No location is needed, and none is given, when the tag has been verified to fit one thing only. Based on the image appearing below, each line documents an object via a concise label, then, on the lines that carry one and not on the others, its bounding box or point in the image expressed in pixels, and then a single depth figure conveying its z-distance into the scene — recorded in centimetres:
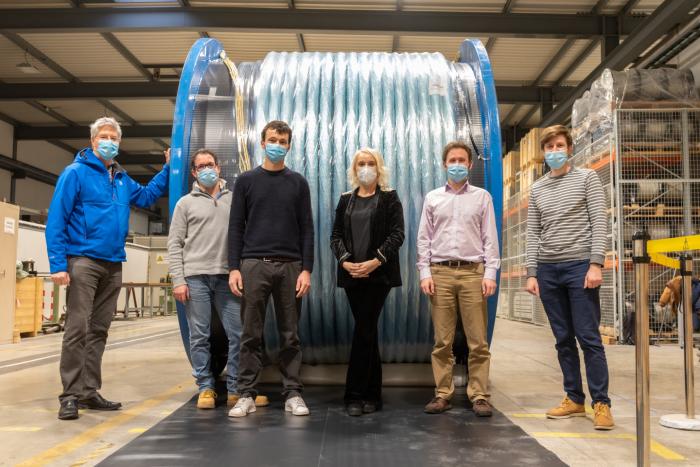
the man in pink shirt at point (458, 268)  417
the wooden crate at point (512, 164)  1540
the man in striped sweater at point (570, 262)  391
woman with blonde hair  411
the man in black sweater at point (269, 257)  407
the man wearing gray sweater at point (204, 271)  429
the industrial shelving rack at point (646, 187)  892
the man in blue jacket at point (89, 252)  412
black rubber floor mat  312
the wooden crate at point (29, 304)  971
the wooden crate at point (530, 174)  1298
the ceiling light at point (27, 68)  1376
